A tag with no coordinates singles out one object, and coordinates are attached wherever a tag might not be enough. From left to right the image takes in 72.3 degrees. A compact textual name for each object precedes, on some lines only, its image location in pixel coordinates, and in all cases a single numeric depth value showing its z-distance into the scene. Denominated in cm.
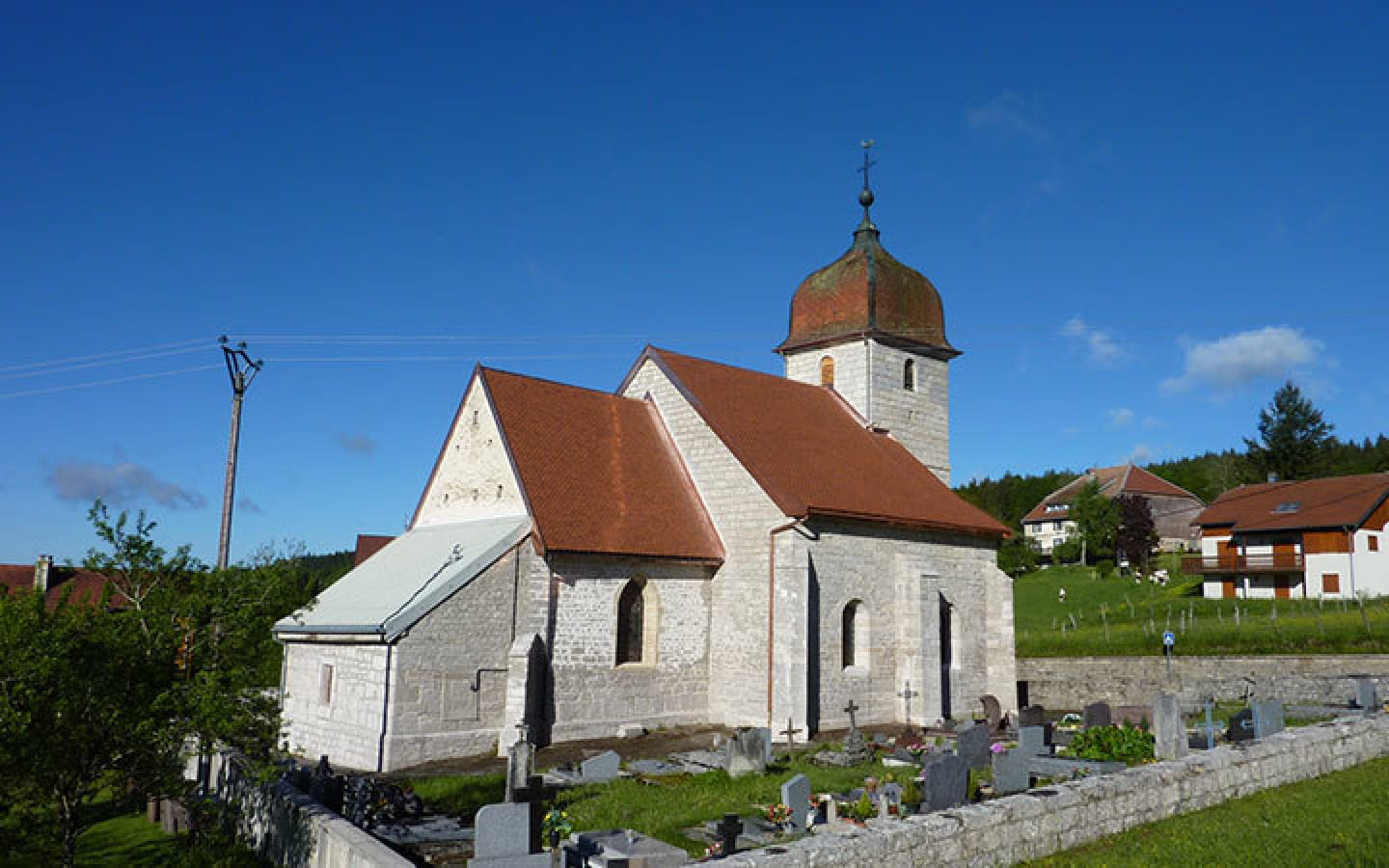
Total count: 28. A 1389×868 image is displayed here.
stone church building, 1688
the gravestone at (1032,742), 1466
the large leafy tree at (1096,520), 5891
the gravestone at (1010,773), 1184
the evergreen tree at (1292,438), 6450
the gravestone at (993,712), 1922
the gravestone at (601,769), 1400
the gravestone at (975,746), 1331
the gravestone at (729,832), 978
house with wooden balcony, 3741
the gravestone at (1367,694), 1700
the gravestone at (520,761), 1132
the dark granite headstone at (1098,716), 1784
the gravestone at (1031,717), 1809
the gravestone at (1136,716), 1764
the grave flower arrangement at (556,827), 1033
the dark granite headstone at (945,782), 1091
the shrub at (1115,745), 1390
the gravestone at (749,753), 1437
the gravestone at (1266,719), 1412
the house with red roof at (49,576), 3843
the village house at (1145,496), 6838
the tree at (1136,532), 5453
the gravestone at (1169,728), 1325
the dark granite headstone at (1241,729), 1505
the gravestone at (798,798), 1086
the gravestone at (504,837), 810
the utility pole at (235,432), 1609
